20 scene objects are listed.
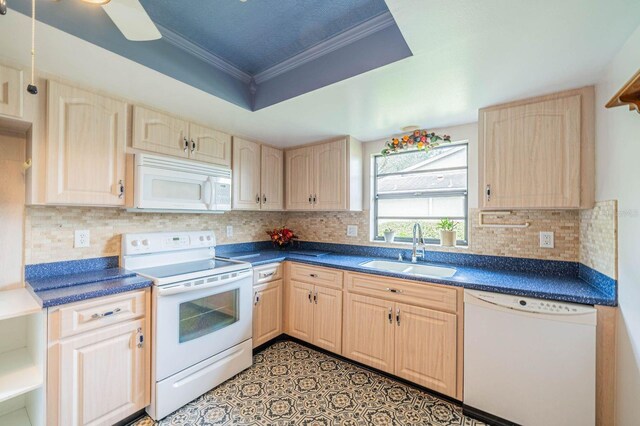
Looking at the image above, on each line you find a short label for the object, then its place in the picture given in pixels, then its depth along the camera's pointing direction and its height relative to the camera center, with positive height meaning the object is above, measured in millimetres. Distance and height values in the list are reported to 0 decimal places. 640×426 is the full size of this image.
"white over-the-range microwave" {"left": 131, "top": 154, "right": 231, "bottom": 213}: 1956 +209
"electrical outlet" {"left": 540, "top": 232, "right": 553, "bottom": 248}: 2035 -182
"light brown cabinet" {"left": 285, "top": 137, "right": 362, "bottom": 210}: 2824 +394
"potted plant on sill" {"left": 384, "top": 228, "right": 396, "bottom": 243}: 2775 -219
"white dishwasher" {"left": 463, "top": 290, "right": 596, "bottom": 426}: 1492 -847
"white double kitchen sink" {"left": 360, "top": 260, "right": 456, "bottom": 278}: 2267 -475
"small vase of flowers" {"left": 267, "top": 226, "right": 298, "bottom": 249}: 3297 -293
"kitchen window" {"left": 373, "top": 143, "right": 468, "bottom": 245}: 2543 +220
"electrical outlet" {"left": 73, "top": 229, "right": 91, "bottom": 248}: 1926 -197
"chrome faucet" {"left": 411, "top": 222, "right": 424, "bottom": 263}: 2504 -282
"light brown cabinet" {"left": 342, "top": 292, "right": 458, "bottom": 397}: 1893 -952
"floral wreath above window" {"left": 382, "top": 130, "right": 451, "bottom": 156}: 2451 +652
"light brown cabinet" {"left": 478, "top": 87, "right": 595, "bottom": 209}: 1721 +411
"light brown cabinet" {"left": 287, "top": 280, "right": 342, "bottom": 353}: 2445 -950
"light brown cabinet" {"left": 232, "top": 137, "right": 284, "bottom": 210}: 2752 +384
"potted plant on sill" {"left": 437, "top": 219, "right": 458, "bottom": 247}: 2400 -168
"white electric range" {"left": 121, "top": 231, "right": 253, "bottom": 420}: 1797 -758
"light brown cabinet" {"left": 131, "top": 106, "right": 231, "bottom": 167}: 2020 +601
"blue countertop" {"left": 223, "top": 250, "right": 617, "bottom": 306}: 1525 -441
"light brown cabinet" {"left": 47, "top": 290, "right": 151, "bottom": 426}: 1451 -869
